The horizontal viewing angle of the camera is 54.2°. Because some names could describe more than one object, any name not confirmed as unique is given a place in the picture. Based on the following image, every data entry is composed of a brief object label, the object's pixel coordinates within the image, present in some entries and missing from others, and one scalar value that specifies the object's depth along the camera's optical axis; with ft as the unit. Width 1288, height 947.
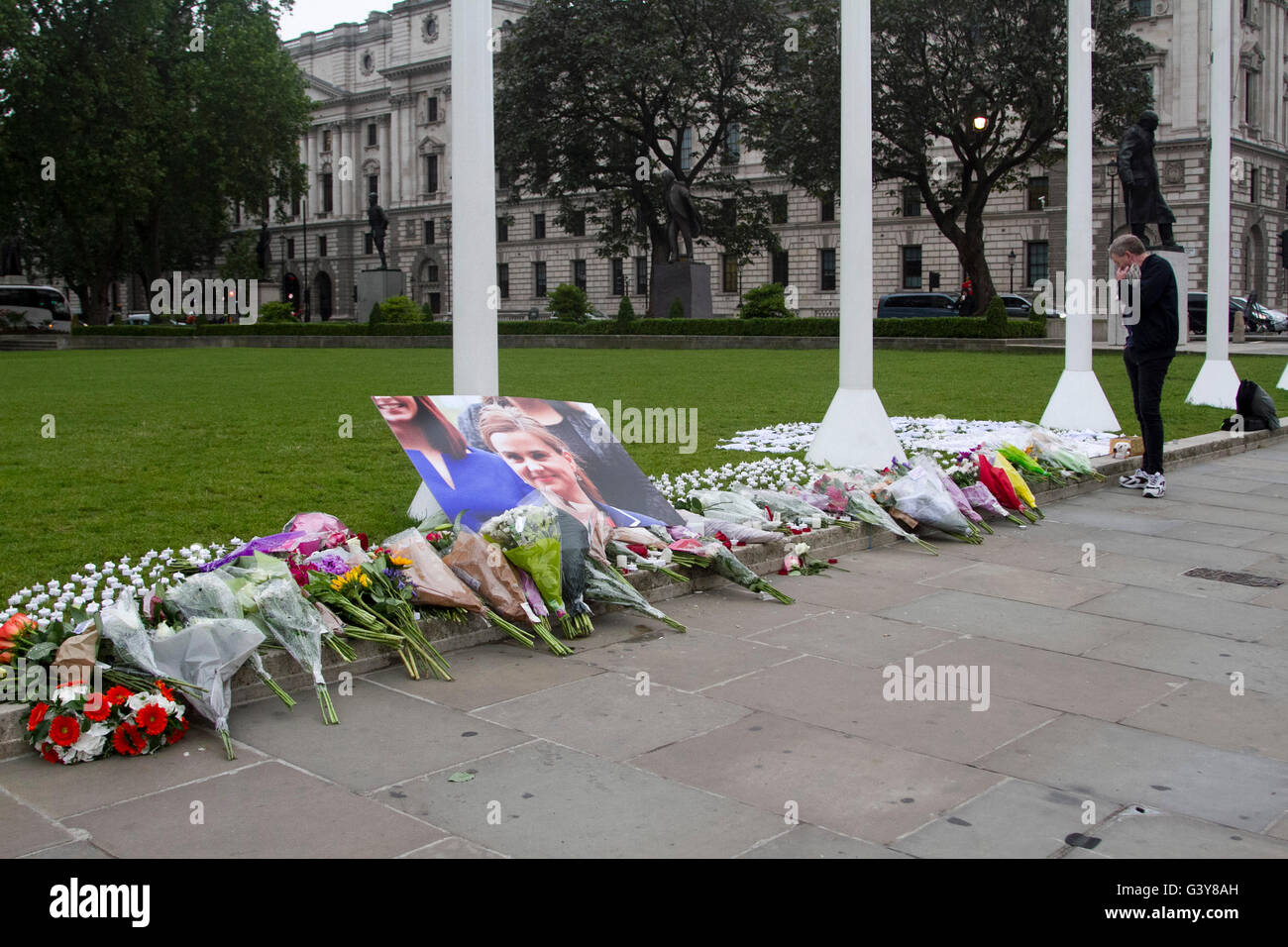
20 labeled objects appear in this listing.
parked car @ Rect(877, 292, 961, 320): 154.92
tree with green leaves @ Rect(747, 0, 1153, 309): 122.21
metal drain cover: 21.88
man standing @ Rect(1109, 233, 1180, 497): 30.12
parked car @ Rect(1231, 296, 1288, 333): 150.00
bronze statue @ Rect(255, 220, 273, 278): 174.91
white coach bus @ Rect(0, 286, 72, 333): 178.81
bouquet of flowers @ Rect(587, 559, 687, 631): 18.54
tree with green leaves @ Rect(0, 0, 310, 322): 135.44
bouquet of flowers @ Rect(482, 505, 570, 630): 18.01
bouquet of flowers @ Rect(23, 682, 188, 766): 13.03
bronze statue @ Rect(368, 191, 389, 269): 166.09
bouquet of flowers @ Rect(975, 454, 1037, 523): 27.53
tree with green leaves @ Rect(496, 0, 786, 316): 144.77
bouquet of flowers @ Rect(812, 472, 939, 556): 24.81
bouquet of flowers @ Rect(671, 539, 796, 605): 20.39
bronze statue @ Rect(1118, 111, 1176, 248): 59.06
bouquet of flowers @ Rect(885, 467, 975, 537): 25.20
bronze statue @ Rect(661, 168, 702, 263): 122.11
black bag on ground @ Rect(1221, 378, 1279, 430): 43.57
